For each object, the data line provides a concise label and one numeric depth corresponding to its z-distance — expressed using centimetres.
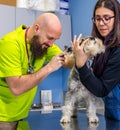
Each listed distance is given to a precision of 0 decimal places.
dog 154
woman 139
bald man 147
